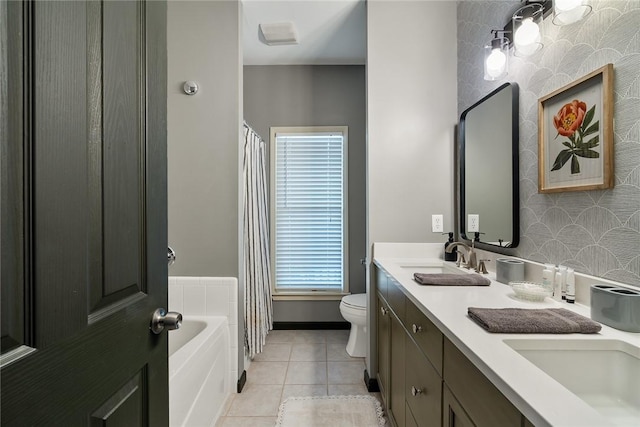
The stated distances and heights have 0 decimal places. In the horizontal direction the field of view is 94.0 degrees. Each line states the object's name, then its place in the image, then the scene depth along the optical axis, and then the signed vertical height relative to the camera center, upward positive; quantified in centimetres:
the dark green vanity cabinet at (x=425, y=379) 66 -52
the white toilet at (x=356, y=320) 237 -86
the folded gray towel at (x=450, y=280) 130 -30
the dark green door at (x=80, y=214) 45 +0
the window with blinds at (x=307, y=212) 311 +0
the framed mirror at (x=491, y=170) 152 +24
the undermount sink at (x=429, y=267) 189 -35
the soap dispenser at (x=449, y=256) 195 -28
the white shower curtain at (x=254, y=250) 229 -31
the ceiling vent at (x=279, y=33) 239 +148
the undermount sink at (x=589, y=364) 74 -39
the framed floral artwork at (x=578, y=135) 101 +30
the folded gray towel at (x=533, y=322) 79 -30
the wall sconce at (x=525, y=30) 110 +81
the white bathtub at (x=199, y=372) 132 -84
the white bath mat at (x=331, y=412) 171 -120
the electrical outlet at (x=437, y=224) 207 -8
